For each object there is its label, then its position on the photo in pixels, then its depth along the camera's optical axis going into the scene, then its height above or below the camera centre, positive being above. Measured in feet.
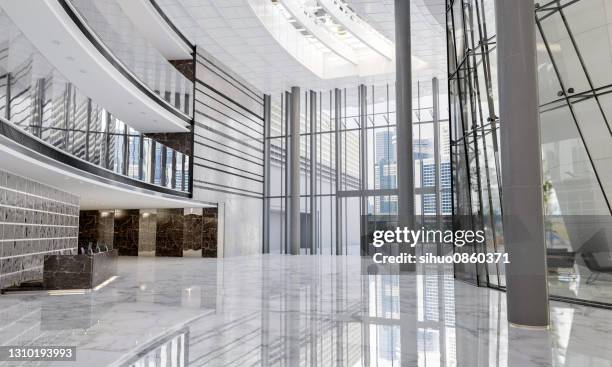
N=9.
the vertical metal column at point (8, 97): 30.81 +9.09
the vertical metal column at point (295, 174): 92.12 +11.53
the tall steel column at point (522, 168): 23.73 +3.18
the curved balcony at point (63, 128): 32.09 +9.71
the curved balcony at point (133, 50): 47.09 +22.70
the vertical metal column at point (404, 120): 56.90 +13.54
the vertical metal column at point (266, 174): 99.91 +12.52
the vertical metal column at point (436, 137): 85.25 +17.40
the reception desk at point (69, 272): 36.47 -2.76
